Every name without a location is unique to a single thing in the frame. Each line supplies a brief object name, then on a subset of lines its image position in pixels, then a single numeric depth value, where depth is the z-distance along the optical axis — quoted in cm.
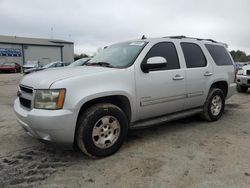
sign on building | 3897
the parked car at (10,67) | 3150
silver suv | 309
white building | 3966
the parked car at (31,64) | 2760
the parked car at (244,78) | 930
